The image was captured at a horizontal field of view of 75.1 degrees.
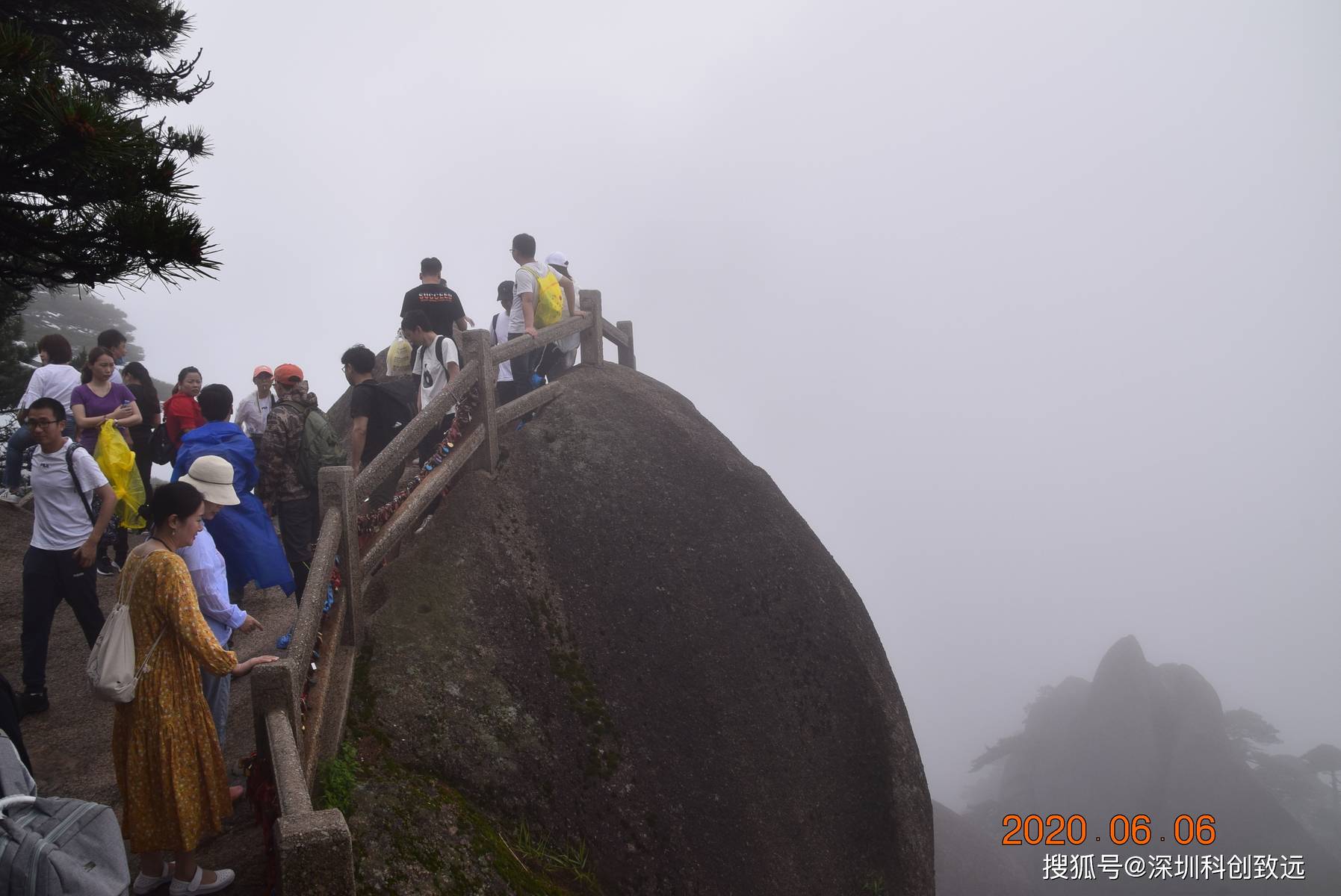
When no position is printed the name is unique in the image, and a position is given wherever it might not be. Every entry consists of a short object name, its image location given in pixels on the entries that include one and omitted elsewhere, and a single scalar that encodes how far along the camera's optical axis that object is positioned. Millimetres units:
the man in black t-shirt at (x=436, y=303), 11055
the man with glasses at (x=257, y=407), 11844
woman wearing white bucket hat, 5605
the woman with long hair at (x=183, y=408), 10211
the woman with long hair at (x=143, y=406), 10312
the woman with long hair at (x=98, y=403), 9195
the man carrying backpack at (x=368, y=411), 8672
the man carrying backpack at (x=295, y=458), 7930
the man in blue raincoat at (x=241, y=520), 7188
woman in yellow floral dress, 4875
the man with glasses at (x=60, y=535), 7234
